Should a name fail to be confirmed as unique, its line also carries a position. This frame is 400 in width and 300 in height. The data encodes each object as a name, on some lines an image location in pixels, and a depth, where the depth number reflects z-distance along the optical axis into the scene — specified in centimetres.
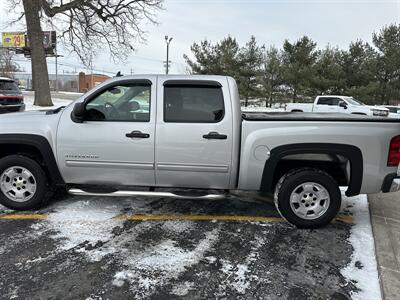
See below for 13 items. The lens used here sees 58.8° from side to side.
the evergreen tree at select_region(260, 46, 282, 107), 3515
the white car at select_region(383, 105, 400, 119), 2281
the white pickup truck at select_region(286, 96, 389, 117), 2047
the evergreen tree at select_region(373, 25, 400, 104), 3509
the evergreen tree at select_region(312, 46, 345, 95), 3288
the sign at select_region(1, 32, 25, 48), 5379
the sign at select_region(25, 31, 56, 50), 3236
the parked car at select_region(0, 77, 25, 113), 1327
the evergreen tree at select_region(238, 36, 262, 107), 3503
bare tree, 2017
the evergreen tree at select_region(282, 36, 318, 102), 3309
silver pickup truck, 412
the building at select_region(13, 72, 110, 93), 7031
